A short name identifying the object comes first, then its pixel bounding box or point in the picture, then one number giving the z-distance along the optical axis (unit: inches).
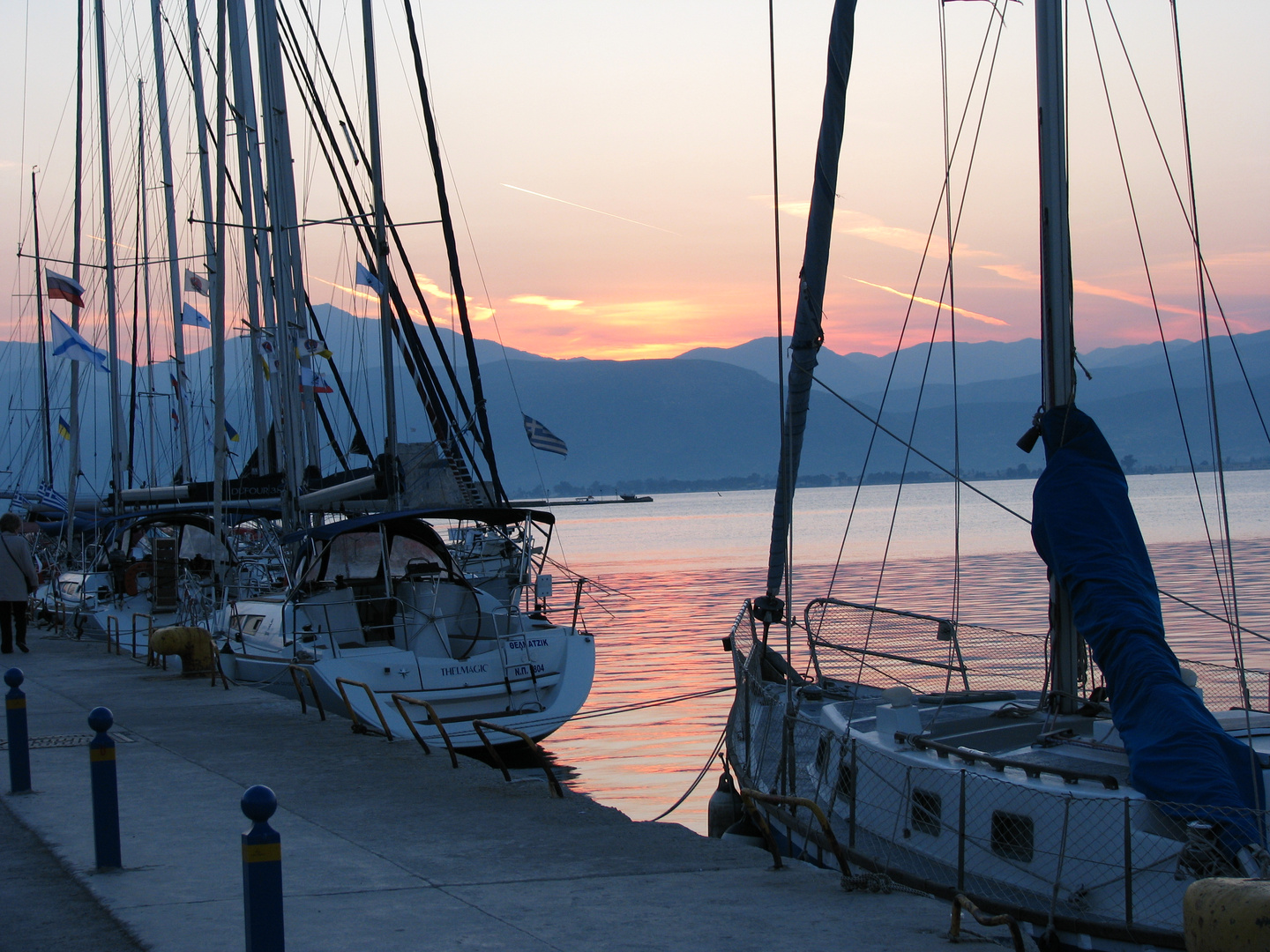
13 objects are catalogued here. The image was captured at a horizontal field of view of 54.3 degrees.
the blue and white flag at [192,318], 1176.8
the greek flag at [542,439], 1254.1
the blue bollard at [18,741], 355.6
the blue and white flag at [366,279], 917.1
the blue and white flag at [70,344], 976.3
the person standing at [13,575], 704.4
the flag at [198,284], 1172.5
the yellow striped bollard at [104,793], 273.1
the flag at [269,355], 911.0
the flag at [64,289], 1021.8
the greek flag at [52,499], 1539.1
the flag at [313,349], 897.2
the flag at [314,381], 926.4
